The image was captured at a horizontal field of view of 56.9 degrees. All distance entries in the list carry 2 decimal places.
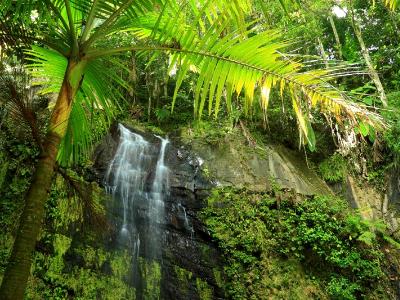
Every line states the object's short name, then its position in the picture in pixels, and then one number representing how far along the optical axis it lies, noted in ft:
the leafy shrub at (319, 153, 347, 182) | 34.19
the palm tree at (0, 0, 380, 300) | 7.27
